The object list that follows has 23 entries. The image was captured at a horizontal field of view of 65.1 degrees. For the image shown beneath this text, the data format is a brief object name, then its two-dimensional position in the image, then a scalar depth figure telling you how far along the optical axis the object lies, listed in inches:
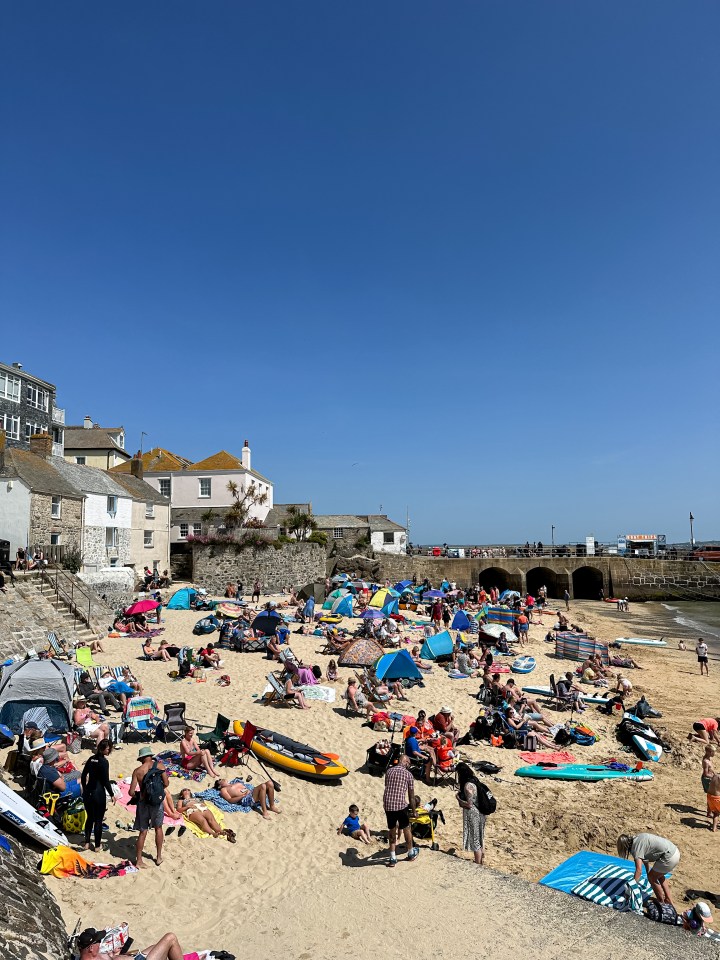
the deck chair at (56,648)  565.9
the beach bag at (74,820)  266.8
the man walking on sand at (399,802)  266.4
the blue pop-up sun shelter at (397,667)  569.6
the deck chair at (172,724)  401.1
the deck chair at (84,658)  548.7
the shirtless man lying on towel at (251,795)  322.0
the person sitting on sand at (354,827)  294.0
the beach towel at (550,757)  432.8
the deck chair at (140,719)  406.0
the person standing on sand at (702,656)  767.7
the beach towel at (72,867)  233.9
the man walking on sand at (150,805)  250.4
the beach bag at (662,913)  235.5
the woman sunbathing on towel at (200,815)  290.4
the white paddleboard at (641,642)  986.1
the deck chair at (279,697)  508.1
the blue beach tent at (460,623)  954.1
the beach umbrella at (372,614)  908.0
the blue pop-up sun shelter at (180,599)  949.2
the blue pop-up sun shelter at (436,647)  730.2
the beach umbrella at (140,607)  784.3
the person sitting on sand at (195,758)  352.8
